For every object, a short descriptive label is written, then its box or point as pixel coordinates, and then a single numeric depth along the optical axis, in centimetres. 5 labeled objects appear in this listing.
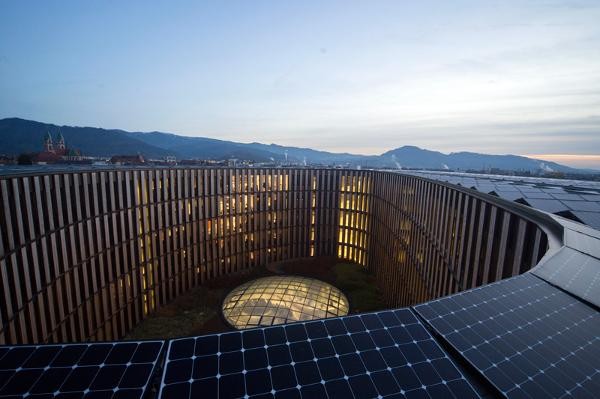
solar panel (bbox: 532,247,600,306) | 1079
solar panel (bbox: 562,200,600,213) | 2221
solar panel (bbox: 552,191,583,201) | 2434
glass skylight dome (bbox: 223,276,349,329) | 3119
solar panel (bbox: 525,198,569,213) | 2172
